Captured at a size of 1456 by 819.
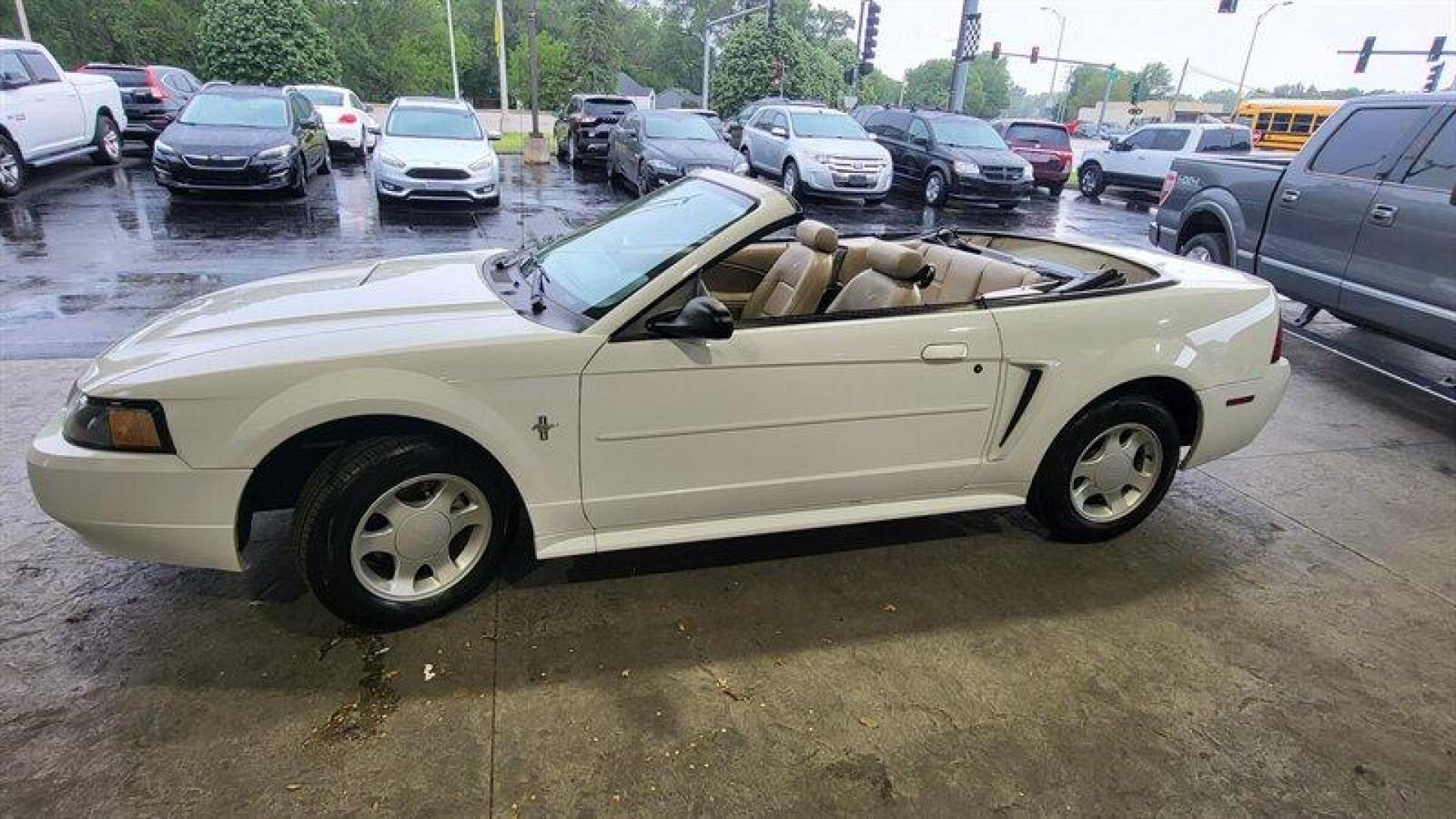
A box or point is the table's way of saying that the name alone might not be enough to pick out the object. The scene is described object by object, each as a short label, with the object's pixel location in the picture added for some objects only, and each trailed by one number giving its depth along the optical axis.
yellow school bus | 25.56
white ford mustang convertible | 2.54
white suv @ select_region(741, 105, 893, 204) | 14.19
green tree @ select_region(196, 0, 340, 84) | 34.38
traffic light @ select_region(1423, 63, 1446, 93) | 33.03
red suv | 19.00
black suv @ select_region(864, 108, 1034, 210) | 15.21
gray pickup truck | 5.43
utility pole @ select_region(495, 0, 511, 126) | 25.98
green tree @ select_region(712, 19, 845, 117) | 39.88
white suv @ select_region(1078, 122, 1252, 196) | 17.77
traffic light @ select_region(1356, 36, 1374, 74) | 32.66
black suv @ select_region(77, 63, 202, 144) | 16.31
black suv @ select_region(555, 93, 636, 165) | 17.62
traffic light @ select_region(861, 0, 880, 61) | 25.94
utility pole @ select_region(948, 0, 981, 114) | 23.72
